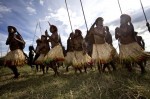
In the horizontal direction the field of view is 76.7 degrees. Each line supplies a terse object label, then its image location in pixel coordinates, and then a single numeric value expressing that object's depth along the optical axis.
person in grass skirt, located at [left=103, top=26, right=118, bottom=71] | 4.07
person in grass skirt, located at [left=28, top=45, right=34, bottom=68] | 7.64
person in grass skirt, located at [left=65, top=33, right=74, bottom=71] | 4.93
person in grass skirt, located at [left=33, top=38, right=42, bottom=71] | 5.81
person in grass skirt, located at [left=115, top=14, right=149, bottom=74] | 3.57
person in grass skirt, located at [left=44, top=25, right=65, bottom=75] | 4.57
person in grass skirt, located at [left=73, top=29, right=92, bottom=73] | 4.71
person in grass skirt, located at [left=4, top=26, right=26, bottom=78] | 4.64
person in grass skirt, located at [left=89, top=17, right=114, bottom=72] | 3.96
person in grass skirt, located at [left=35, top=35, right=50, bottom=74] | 5.56
